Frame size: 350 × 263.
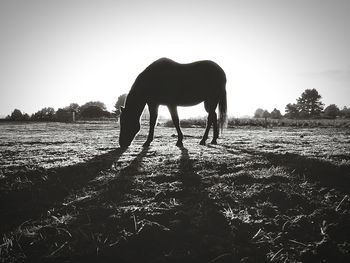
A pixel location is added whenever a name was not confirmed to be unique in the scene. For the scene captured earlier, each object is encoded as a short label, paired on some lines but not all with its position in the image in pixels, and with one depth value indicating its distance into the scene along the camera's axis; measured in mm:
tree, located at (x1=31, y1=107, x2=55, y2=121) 36297
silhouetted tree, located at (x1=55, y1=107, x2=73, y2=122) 36141
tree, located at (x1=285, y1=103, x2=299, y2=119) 89619
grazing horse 7680
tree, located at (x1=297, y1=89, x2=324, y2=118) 91350
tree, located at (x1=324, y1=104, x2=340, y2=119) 104731
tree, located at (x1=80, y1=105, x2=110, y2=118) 52156
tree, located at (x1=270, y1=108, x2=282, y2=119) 97500
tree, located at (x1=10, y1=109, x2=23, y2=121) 36375
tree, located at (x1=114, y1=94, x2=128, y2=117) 77088
